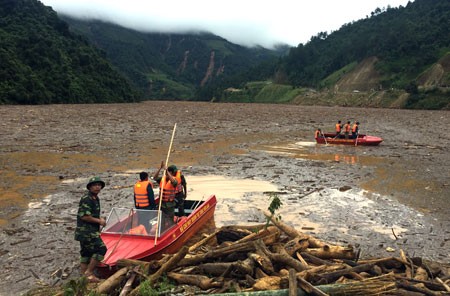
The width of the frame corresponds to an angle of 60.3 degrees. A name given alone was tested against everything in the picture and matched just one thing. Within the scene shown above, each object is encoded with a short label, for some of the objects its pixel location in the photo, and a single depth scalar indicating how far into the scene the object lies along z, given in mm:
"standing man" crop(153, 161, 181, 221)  12219
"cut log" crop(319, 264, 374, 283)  7520
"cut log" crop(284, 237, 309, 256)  8831
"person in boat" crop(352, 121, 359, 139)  34044
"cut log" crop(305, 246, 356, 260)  8836
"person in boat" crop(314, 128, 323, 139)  34969
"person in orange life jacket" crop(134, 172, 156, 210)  11664
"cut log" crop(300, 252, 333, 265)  8438
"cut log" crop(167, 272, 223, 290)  7530
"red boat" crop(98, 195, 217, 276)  9727
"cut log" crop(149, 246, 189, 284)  7976
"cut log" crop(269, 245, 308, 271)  7855
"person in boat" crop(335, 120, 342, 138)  34938
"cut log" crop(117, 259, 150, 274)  8523
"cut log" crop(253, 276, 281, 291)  7088
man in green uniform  9188
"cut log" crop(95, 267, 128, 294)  7595
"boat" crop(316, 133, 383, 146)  33594
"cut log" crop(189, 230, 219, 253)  9547
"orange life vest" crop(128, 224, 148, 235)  10634
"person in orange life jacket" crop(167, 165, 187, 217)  12984
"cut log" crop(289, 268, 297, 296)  6660
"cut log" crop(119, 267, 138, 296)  7420
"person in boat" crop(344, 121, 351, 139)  34644
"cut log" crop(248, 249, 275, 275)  7840
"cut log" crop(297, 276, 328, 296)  6711
